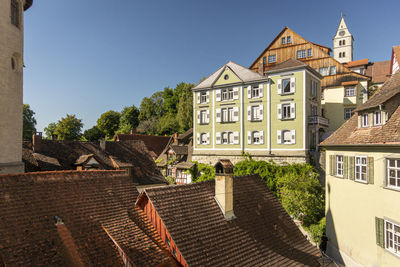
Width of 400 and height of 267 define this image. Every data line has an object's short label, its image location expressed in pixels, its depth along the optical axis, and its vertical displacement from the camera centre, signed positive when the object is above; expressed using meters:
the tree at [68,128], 54.81 +1.84
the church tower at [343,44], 56.53 +20.36
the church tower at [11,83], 12.30 +2.65
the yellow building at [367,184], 10.66 -2.35
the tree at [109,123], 63.12 +3.33
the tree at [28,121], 46.57 +2.95
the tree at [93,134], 58.34 +0.58
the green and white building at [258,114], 25.67 +2.40
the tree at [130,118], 62.31 +4.46
